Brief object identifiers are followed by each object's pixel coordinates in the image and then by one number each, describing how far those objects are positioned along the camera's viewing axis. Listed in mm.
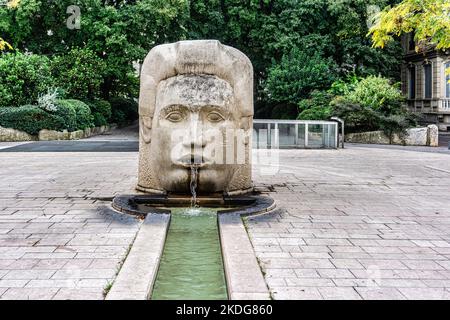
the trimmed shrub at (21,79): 22716
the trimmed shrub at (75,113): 23364
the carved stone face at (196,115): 7492
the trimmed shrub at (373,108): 22250
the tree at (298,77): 26469
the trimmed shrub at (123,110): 34438
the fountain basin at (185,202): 7391
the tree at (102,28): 26000
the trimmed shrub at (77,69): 26484
